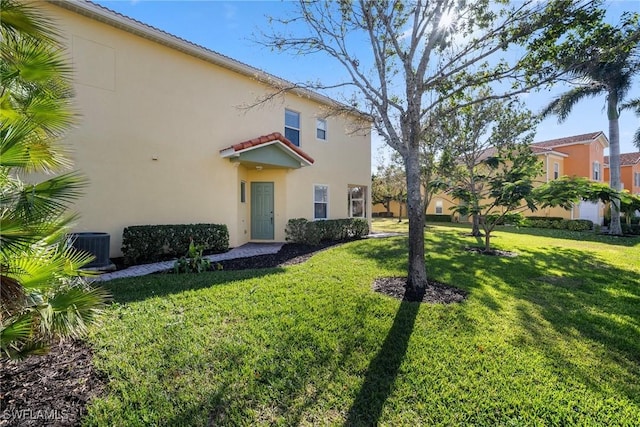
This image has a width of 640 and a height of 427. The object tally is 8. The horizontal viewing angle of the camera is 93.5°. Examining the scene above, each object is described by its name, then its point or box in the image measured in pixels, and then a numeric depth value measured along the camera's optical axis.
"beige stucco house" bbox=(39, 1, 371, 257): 9.01
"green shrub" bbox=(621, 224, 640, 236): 20.30
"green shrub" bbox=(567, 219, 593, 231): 23.25
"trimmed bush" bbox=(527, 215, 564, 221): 25.73
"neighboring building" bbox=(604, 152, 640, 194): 35.39
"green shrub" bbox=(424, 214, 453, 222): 33.75
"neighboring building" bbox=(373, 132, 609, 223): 27.42
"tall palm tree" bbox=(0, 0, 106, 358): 2.49
